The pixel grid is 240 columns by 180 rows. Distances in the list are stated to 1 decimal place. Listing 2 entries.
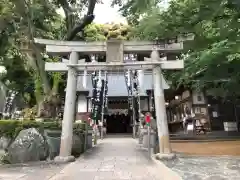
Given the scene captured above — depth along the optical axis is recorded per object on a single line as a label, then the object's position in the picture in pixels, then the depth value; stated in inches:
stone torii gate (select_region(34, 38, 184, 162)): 249.2
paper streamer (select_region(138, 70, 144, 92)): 271.9
